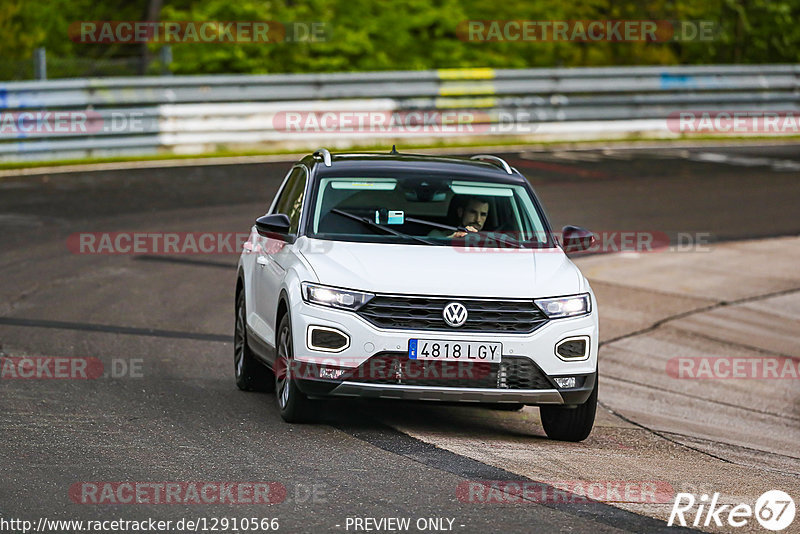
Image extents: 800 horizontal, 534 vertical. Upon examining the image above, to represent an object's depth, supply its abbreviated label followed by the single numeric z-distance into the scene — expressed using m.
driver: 19.09
